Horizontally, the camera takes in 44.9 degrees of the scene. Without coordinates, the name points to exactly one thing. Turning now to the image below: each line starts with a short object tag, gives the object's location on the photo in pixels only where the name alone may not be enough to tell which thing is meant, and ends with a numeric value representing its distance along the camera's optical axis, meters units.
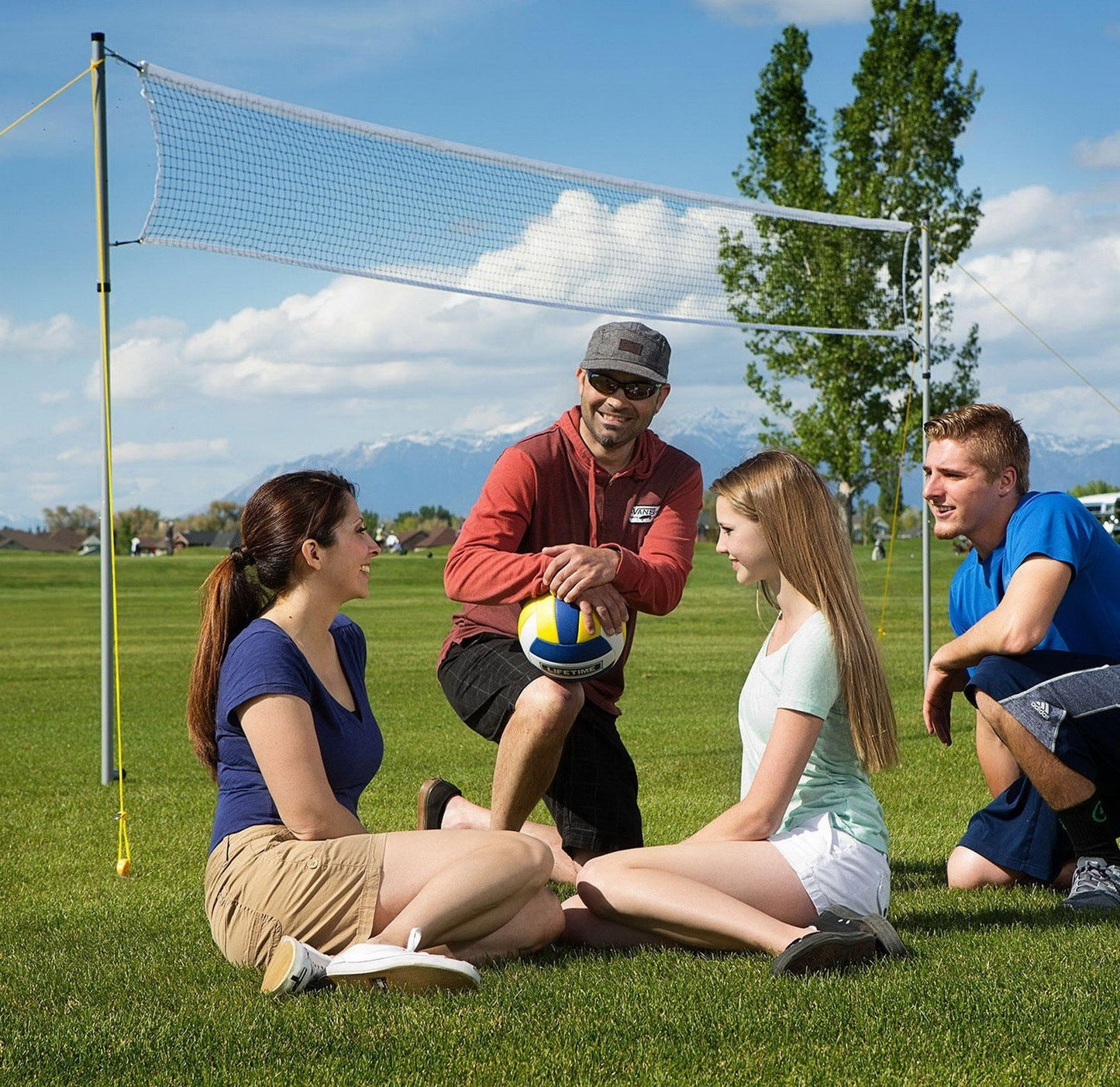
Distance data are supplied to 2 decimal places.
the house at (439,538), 88.88
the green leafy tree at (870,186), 37.78
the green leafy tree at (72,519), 111.56
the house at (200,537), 94.69
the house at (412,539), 93.44
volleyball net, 8.30
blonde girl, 3.88
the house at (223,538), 93.12
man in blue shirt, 4.59
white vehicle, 36.50
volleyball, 4.61
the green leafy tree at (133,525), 80.00
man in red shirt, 4.96
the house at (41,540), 99.81
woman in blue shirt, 3.61
